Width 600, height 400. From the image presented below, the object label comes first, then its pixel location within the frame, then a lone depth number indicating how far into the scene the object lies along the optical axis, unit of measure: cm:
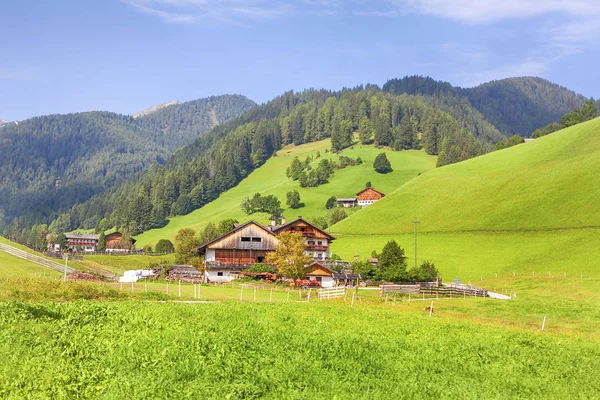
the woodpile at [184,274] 8054
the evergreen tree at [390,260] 8794
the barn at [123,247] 19152
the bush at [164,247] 17445
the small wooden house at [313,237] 11625
